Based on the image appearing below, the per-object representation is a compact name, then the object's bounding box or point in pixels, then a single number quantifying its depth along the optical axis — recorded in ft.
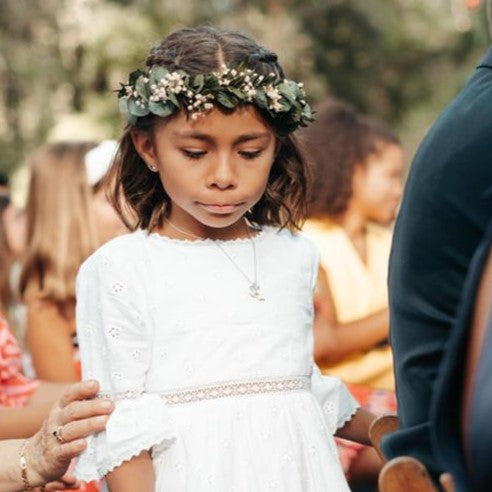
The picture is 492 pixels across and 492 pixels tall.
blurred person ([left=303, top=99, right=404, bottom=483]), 18.70
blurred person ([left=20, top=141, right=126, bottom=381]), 17.47
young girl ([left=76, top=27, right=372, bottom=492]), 10.55
